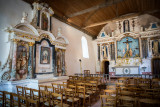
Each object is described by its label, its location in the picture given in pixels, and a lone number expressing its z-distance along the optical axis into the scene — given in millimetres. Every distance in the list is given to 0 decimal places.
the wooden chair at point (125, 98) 2942
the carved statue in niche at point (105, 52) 15841
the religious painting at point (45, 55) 8125
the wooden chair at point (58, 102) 3331
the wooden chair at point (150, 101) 2671
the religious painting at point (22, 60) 6720
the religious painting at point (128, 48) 14111
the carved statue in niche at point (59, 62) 9461
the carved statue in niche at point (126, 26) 14830
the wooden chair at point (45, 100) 4010
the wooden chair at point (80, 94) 4819
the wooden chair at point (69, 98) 4171
